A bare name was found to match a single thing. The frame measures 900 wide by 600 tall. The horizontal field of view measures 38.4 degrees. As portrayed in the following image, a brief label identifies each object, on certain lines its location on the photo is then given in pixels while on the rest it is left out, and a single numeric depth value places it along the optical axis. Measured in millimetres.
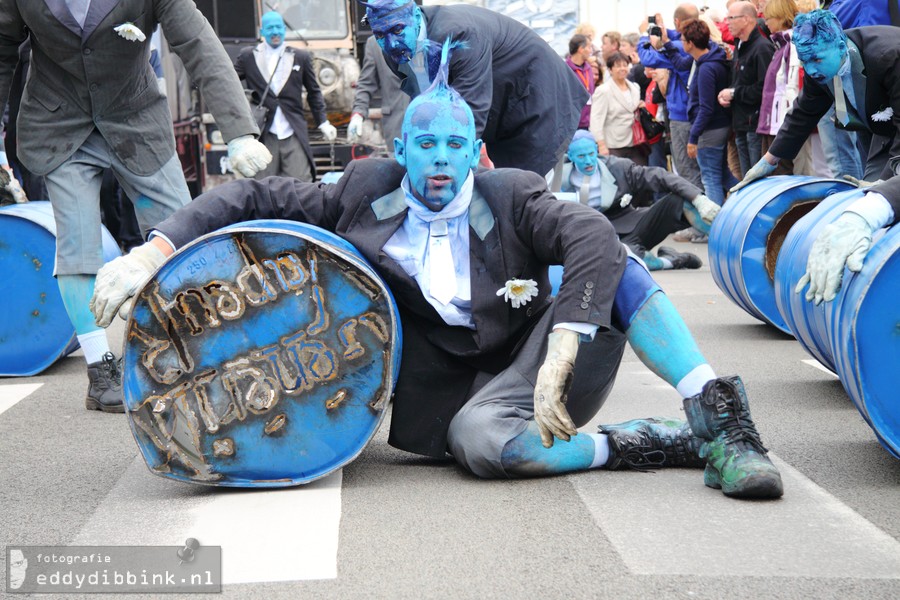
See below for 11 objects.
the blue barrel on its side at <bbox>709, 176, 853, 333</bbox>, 6355
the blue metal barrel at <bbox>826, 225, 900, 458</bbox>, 3746
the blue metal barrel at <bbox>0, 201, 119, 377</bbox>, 6270
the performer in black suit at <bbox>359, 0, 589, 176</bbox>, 4902
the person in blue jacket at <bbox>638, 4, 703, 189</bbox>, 11805
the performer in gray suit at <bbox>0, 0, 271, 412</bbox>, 4996
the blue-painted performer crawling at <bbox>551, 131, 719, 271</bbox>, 8797
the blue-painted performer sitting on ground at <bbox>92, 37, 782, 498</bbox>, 3617
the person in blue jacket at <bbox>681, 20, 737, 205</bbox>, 11008
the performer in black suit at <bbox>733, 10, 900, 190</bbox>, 5559
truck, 13484
